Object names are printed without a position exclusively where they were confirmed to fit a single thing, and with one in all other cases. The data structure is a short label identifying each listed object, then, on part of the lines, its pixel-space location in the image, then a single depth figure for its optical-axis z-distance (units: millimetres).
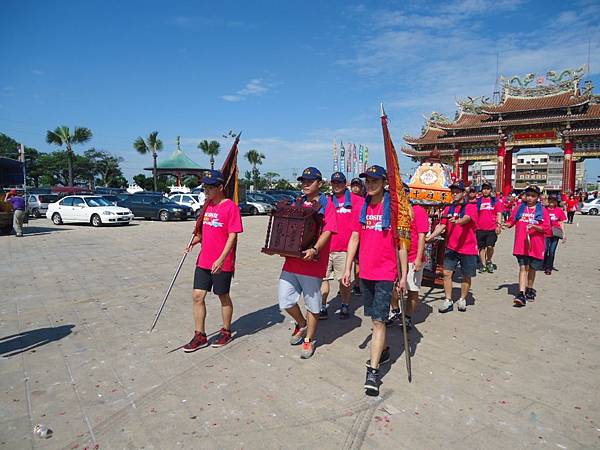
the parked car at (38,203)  23047
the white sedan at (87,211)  18141
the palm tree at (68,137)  48875
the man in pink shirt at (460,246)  5559
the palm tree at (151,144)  54875
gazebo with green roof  46531
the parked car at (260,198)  28734
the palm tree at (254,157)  73688
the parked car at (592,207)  31000
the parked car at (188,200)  23281
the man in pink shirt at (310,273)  4008
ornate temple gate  31203
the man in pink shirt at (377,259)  3475
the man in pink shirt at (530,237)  5992
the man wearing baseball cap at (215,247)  4105
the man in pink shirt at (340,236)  5324
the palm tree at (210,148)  64188
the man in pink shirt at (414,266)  4284
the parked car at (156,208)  21688
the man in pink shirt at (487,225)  8188
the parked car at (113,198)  23747
